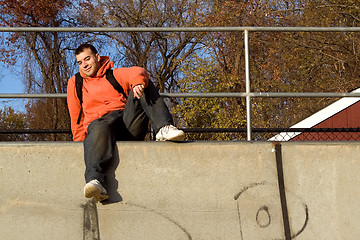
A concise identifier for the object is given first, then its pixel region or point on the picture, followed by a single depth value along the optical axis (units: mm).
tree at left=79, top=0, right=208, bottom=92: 24438
